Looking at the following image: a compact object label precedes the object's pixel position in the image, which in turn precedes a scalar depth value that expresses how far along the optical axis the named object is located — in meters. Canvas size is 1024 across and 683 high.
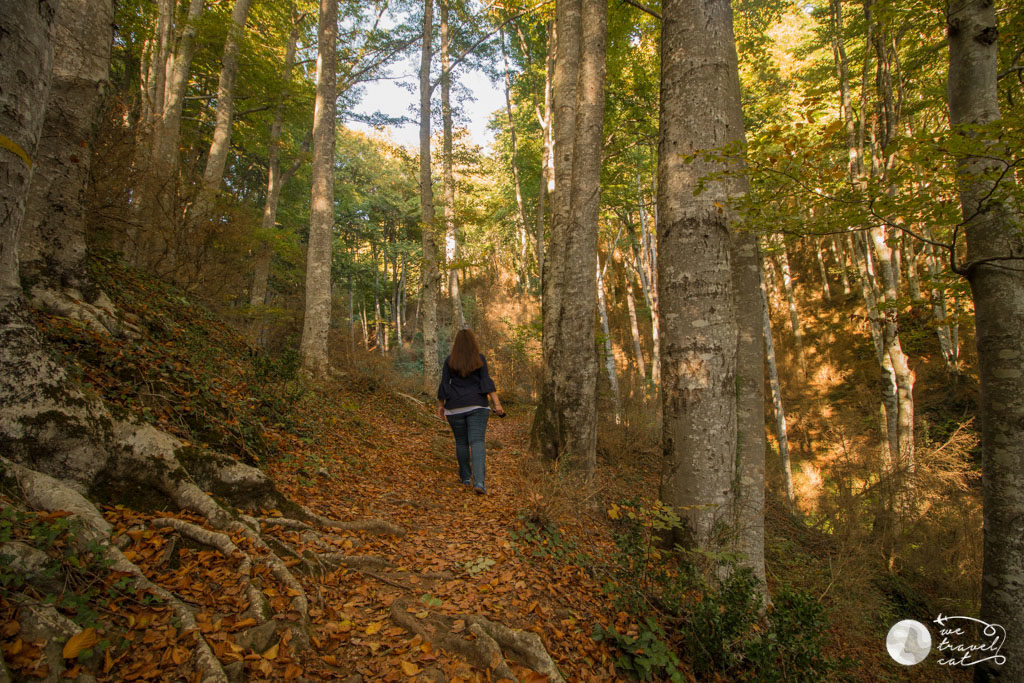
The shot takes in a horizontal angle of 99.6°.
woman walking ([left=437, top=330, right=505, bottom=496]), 5.19
